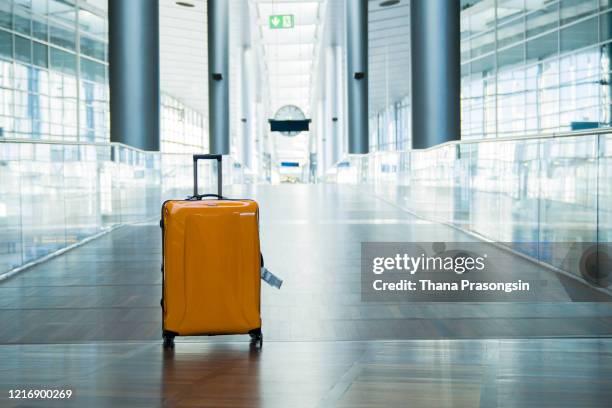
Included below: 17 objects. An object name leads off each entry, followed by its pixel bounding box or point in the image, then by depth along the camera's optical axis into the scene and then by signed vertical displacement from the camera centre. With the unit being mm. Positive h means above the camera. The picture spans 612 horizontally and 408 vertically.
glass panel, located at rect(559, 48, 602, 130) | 21672 +2983
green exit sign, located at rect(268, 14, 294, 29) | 32969 +7611
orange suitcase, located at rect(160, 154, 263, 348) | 4020 -446
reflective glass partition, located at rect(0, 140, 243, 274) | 7289 -34
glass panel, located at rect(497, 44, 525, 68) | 27822 +5106
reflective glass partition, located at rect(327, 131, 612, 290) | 6277 -54
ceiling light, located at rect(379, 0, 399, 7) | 30561 +7820
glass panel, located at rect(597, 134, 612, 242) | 5914 -42
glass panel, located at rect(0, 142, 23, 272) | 7027 -171
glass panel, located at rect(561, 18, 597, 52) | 21281 +4538
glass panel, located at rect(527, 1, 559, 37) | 24172 +5700
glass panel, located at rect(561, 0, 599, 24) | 21000 +5288
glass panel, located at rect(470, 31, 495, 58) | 30819 +6149
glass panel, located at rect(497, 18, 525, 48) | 27219 +5899
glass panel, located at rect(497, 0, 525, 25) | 26953 +6695
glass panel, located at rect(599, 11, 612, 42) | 20062 +4405
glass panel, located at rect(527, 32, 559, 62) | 24322 +4762
